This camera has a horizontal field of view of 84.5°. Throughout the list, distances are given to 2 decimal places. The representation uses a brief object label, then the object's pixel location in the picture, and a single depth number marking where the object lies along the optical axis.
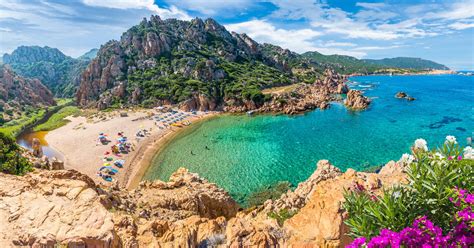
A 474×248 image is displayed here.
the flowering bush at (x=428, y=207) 5.67
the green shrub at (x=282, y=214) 15.37
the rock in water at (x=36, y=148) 37.41
